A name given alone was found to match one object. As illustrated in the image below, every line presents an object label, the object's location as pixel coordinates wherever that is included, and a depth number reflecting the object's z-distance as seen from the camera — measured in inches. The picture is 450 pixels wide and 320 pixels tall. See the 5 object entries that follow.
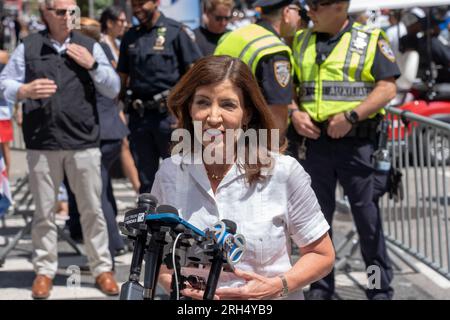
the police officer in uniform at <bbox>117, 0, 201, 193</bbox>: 263.3
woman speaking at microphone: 107.3
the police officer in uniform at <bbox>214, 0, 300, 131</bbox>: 207.9
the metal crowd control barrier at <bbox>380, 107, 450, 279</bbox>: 230.8
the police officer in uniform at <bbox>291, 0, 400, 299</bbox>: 212.5
